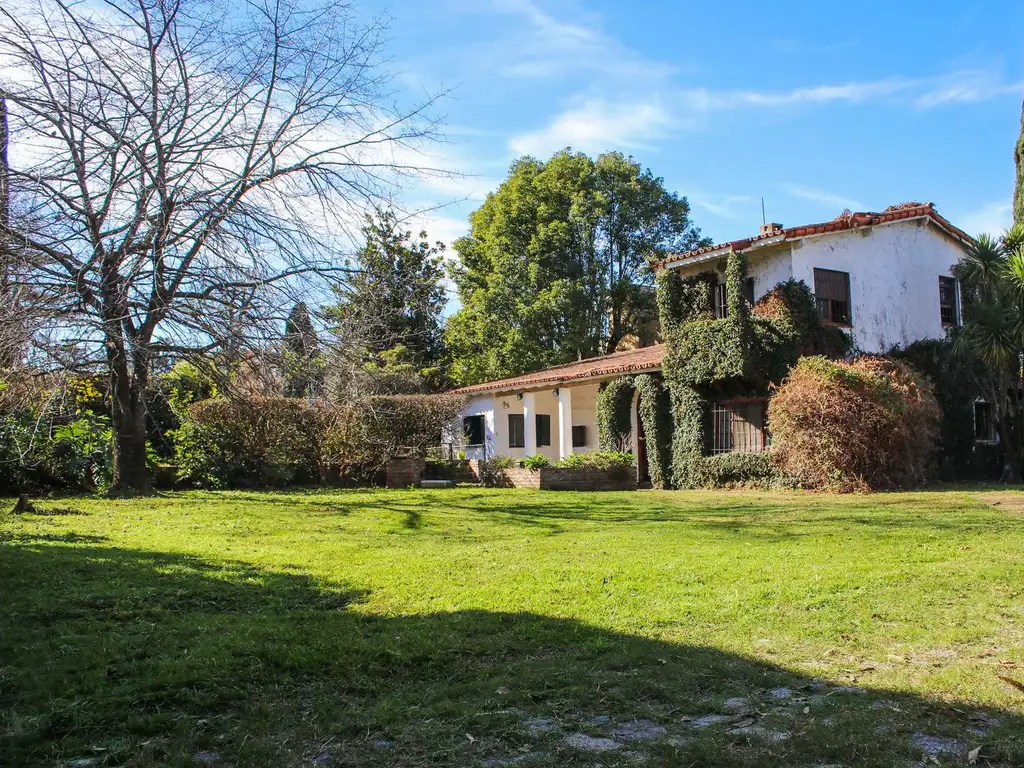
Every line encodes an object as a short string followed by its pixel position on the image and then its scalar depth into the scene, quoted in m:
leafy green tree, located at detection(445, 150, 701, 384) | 35.47
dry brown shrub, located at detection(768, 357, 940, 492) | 17.25
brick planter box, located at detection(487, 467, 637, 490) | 20.69
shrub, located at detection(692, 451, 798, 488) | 19.44
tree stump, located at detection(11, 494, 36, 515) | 12.57
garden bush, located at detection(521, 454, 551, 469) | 21.52
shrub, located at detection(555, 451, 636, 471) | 21.61
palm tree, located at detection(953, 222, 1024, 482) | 19.50
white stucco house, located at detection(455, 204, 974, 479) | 21.14
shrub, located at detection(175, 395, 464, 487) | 18.78
